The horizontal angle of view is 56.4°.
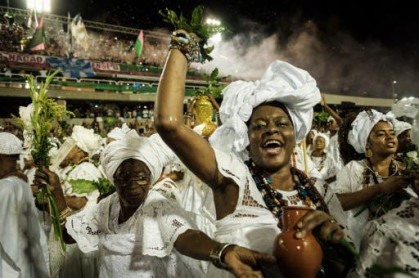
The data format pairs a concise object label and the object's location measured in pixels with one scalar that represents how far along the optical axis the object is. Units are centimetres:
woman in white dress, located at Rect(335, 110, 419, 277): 182
